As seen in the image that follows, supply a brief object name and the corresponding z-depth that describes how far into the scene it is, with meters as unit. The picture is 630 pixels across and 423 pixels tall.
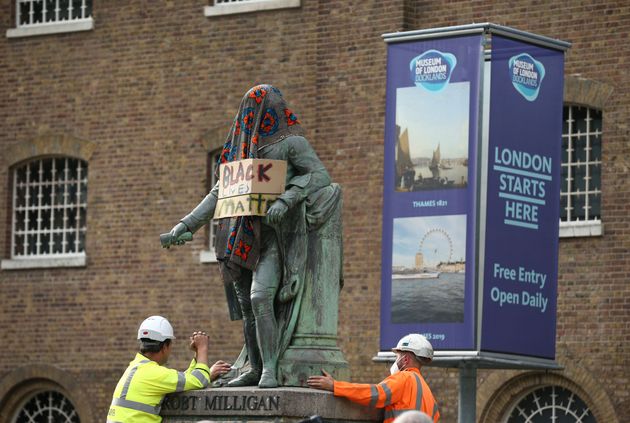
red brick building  21.17
